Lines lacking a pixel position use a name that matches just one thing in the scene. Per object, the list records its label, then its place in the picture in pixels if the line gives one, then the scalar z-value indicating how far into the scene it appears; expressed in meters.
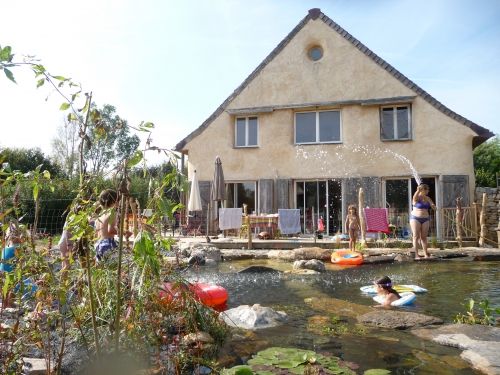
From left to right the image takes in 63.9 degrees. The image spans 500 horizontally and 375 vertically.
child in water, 5.34
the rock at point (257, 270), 7.67
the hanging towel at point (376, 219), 12.45
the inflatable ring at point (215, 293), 4.14
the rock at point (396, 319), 4.11
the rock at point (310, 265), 8.12
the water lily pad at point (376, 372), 2.84
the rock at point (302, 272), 7.80
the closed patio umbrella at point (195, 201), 13.67
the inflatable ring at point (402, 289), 5.98
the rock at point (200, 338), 2.93
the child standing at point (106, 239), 4.11
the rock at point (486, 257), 9.38
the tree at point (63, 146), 33.16
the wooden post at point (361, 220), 11.21
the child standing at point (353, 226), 10.55
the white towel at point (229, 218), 13.26
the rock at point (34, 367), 2.52
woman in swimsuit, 8.97
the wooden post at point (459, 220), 11.29
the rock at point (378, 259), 9.27
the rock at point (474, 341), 2.94
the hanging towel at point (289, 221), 13.34
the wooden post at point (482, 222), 11.66
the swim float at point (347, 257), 9.09
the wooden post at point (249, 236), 11.42
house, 13.66
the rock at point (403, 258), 9.34
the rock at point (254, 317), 4.08
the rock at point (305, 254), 9.75
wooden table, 13.34
